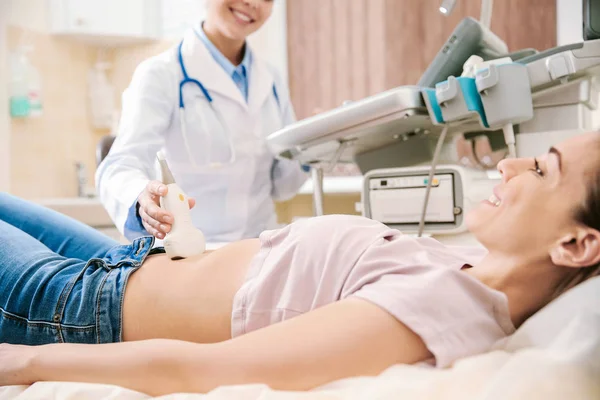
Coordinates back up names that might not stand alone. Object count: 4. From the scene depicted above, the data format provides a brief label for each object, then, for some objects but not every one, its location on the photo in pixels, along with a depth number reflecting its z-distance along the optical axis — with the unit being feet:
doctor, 5.63
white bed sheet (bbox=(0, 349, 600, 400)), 1.99
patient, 2.43
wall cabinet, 9.19
